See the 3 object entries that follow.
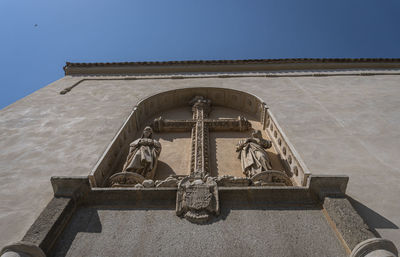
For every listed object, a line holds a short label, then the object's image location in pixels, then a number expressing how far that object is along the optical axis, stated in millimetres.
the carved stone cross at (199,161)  3736
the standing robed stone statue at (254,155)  5273
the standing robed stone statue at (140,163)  4738
